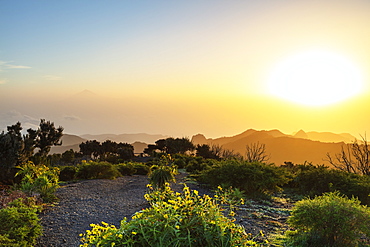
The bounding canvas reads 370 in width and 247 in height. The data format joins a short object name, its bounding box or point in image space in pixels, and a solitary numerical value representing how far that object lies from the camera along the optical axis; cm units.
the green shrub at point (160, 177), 827
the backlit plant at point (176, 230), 288
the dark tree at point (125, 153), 2398
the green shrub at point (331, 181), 896
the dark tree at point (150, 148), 2820
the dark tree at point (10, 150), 1025
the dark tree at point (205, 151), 2428
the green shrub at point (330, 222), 473
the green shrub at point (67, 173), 1291
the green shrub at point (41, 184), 797
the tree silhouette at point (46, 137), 1373
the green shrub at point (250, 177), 969
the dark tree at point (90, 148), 2575
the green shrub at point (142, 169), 1435
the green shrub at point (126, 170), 1405
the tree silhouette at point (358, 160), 1291
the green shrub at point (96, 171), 1270
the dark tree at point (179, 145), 2600
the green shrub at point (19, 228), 447
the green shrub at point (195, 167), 1447
